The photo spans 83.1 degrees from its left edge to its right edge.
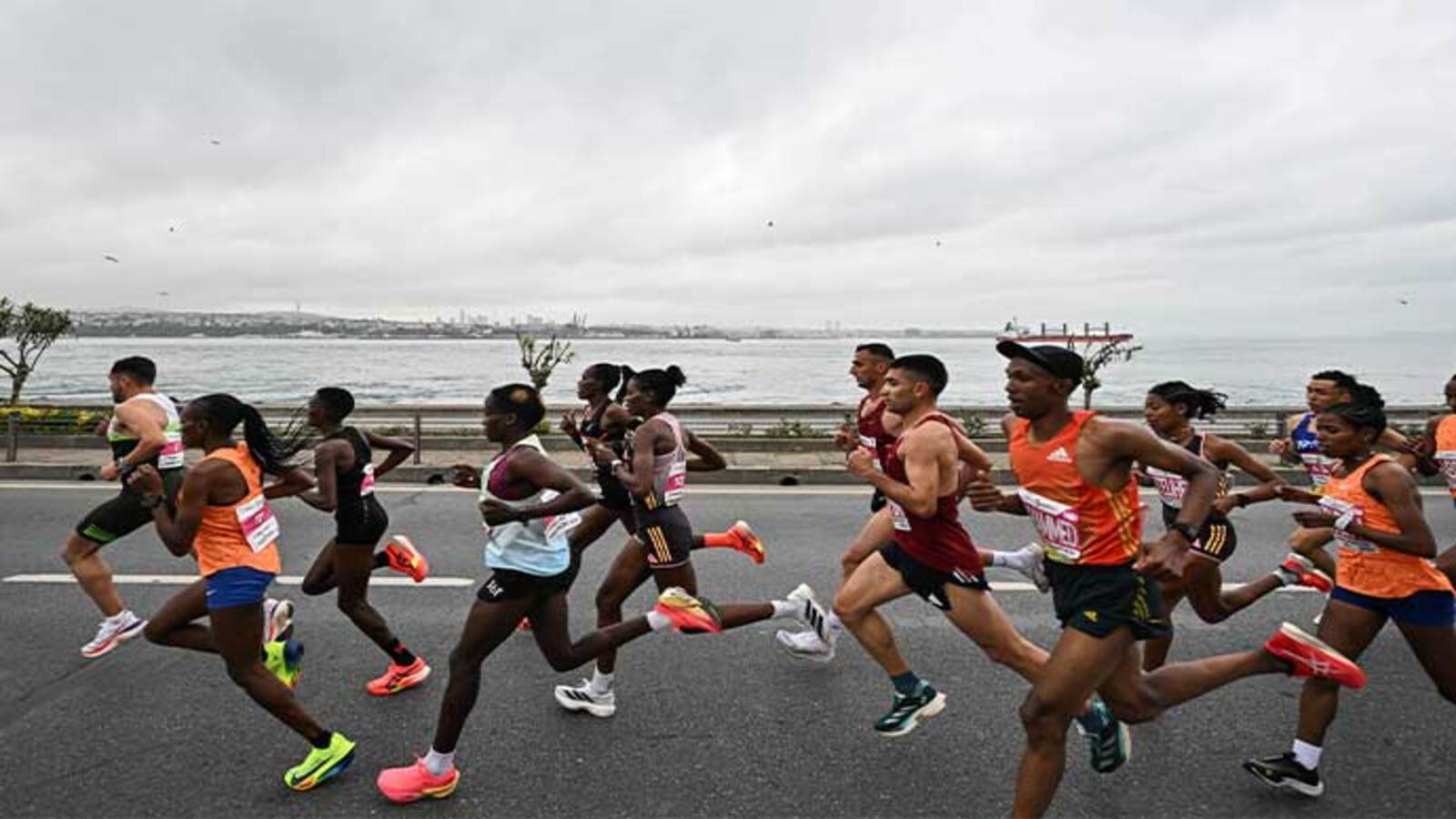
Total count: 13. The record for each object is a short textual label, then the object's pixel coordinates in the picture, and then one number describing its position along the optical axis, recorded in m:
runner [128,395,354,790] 3.49
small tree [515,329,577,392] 16.81
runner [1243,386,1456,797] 3.41
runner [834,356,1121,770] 3.61
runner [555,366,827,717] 4.59
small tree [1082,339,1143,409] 15.38
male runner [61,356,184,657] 5.01
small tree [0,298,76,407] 17.22
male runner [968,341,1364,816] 2.94
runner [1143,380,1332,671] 4.45
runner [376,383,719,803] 3.41
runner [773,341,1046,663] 4.83
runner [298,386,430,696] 4.44
